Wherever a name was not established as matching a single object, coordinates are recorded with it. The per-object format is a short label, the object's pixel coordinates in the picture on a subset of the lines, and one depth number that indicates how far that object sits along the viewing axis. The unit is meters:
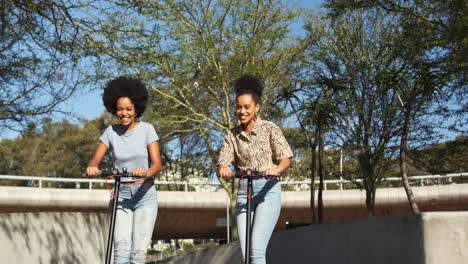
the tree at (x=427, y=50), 18.92
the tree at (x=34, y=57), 11.01
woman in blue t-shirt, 5.80
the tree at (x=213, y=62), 27.11
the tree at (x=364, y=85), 25.42
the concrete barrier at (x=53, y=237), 7.32
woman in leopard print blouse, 5.77
